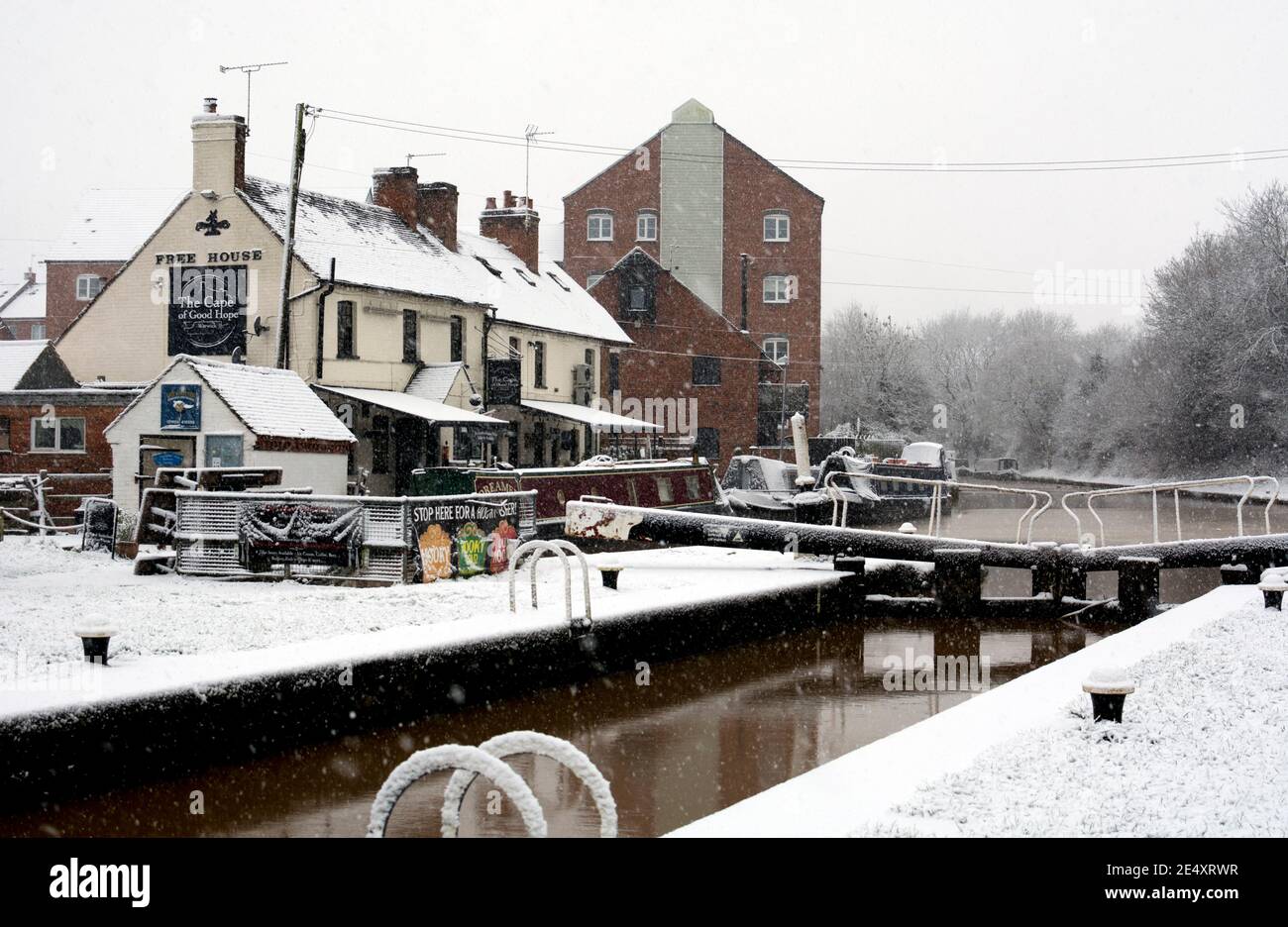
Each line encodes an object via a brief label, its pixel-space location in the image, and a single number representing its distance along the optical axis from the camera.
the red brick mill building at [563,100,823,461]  48.50
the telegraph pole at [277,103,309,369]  26.52
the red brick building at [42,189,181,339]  54.03
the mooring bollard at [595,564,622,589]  14.54
